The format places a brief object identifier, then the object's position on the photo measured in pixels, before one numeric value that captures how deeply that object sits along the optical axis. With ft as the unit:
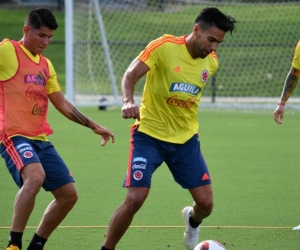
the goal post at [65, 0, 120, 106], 119.96
